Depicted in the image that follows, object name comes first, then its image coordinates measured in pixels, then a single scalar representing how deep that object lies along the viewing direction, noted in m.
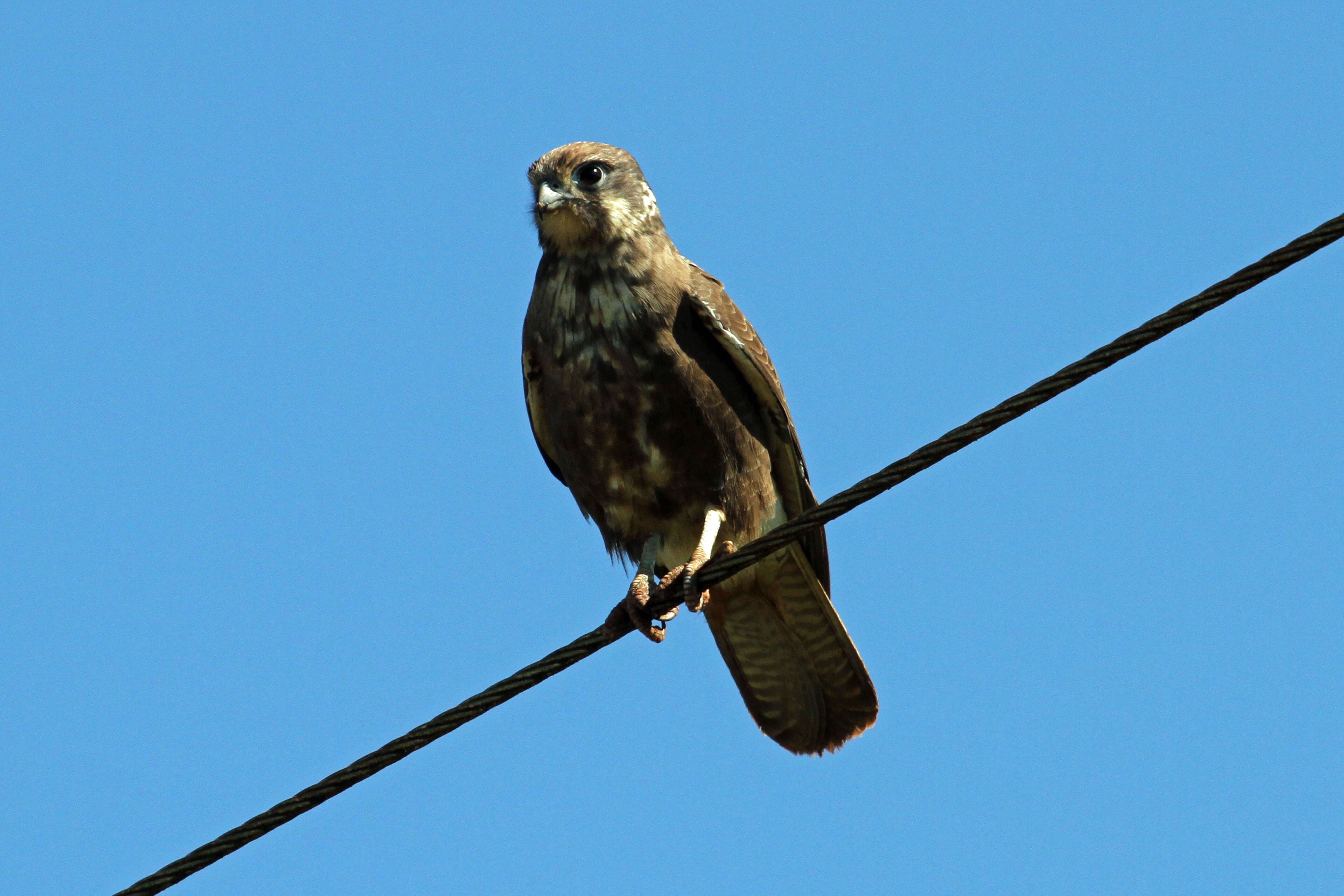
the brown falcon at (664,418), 11.84
